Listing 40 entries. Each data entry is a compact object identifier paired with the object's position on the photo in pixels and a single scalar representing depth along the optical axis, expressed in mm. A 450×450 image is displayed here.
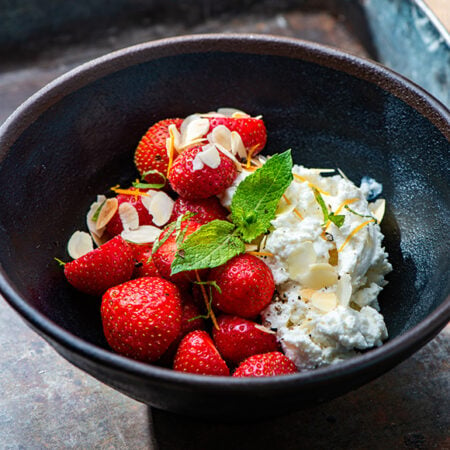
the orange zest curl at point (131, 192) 468
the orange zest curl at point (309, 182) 461
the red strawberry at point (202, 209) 455
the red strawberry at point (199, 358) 417
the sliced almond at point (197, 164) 448
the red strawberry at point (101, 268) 439
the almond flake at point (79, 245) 458
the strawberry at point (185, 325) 433
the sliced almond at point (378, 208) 470
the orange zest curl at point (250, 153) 470
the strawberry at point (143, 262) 449
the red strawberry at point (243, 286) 428
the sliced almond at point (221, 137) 469
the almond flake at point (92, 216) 467
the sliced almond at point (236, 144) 469
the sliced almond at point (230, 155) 462
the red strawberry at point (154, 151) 473
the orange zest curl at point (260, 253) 441
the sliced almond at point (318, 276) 435
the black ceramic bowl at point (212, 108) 441
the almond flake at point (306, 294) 437
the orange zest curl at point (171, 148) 466
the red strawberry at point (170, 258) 439
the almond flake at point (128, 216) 464
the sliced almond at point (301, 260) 437
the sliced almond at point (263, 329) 430
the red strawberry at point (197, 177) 449
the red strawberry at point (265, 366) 413
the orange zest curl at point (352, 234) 444
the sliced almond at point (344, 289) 433
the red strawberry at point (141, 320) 419
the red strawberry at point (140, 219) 466
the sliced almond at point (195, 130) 471
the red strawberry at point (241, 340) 428
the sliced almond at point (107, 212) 467
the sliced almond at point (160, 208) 461
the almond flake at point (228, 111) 488
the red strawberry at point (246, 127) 475
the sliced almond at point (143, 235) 457
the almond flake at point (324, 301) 431
